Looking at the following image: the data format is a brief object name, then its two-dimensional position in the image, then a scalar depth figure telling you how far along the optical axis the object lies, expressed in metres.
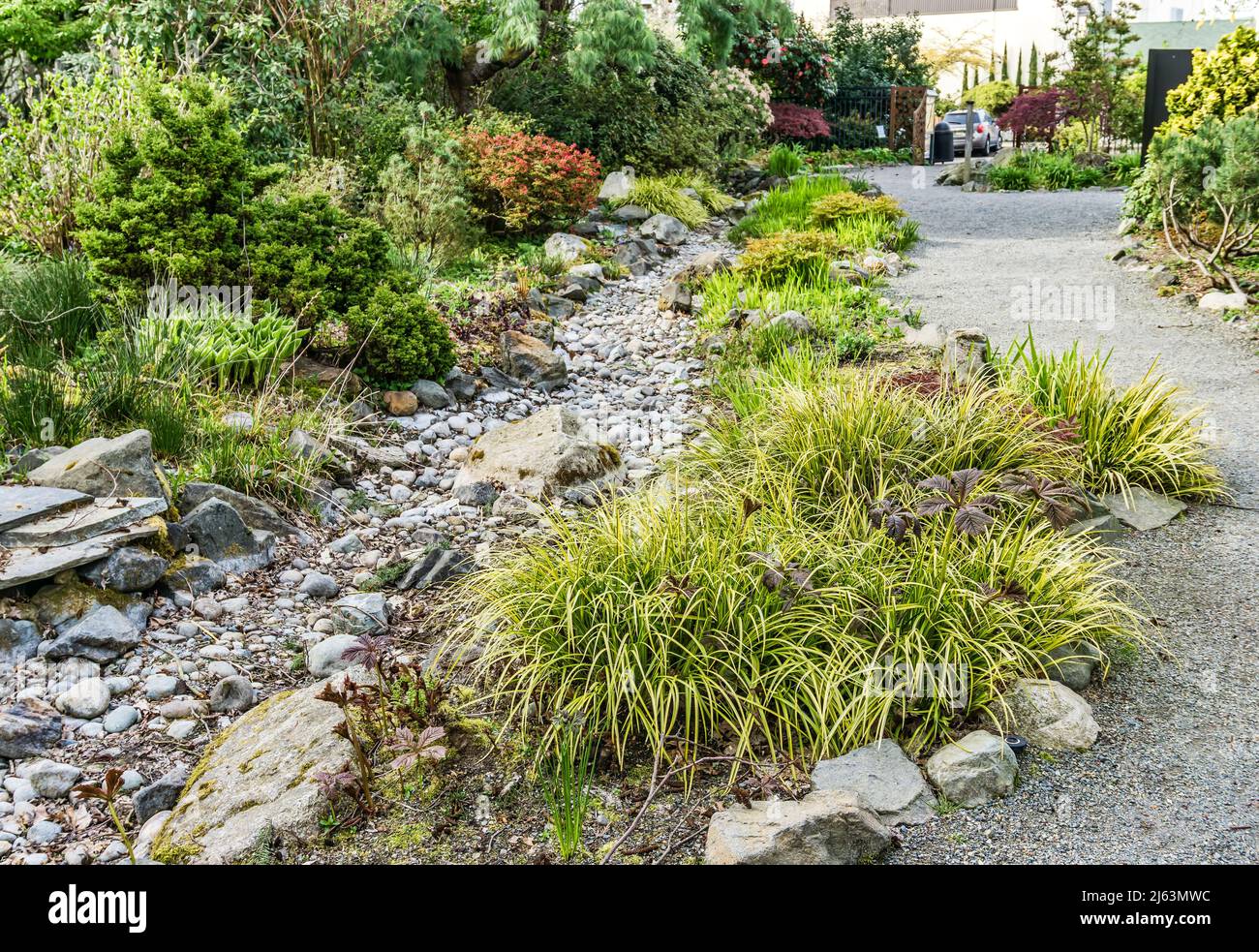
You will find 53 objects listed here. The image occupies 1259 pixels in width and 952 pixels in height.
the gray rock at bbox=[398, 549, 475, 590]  4.15
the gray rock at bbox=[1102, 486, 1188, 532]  4.51
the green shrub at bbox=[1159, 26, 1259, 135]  9.16
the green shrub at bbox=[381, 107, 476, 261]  8.58
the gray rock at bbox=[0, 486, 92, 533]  3.75
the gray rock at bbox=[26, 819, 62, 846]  2.80
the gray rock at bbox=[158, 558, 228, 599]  4.00
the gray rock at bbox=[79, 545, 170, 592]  3.80
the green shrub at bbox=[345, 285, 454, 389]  5.92
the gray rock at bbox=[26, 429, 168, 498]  4.04
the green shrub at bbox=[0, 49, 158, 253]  6.54
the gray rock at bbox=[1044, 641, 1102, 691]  3.29
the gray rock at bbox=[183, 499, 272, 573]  4.18
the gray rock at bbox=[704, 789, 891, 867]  2.39
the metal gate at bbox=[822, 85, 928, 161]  21.98
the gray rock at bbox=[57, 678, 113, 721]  3.32
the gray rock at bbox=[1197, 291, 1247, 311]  7.46
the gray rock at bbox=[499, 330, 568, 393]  6.82
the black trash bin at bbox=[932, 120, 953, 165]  21.06
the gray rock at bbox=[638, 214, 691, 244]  10.67
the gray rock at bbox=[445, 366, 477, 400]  6.41
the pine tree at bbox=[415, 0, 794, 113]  11.00
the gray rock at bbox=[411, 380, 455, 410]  6.18
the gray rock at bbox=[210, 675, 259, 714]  3.42
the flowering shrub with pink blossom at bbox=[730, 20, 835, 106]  18.56
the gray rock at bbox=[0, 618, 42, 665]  3.50
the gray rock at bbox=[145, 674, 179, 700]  3.44
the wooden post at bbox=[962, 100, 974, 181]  19.92
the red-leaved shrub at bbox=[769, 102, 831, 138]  18.28
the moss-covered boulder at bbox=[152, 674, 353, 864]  2.62
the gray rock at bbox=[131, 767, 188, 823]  2.90
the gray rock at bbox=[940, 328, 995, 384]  5.27
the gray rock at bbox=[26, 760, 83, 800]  2.99
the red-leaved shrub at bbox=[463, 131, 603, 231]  9.51
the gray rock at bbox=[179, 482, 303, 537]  4.32
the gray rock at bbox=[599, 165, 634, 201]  11.53
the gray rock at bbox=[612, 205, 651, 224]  11.07
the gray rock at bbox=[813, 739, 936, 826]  2.70
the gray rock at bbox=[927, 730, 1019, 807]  2.75
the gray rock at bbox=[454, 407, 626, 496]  4.99
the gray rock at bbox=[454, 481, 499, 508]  5.03
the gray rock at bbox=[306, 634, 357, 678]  3.54
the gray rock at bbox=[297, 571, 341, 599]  4.14
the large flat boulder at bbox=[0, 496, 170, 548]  3.75
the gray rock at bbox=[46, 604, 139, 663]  3.53
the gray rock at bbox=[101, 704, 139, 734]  3.29
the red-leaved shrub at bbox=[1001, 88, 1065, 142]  18.31
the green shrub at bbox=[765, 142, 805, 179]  14.53
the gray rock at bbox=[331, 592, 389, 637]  3.81
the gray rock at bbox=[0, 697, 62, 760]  3.11
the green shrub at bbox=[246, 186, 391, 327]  5.93
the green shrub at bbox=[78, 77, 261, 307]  5.68
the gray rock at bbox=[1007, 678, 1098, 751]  2.97
